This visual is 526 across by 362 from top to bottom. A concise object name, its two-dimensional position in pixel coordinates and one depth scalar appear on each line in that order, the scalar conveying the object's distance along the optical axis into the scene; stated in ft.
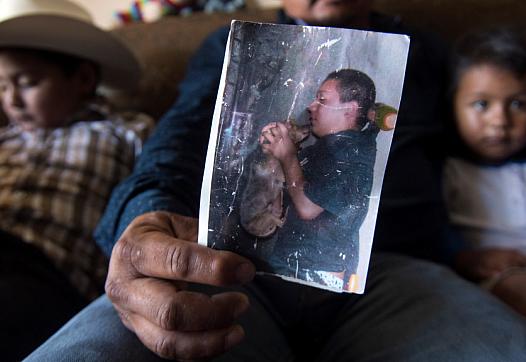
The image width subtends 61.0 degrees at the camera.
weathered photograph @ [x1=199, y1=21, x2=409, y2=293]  1.46
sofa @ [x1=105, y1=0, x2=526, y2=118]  3.56
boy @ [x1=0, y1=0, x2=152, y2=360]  2.93
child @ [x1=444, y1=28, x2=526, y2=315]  2.92
